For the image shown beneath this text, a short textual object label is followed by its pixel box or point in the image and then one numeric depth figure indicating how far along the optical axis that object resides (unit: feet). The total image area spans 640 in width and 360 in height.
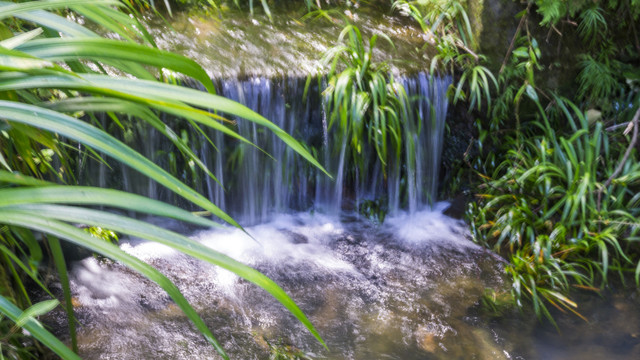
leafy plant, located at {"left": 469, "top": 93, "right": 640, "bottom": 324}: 10.26
